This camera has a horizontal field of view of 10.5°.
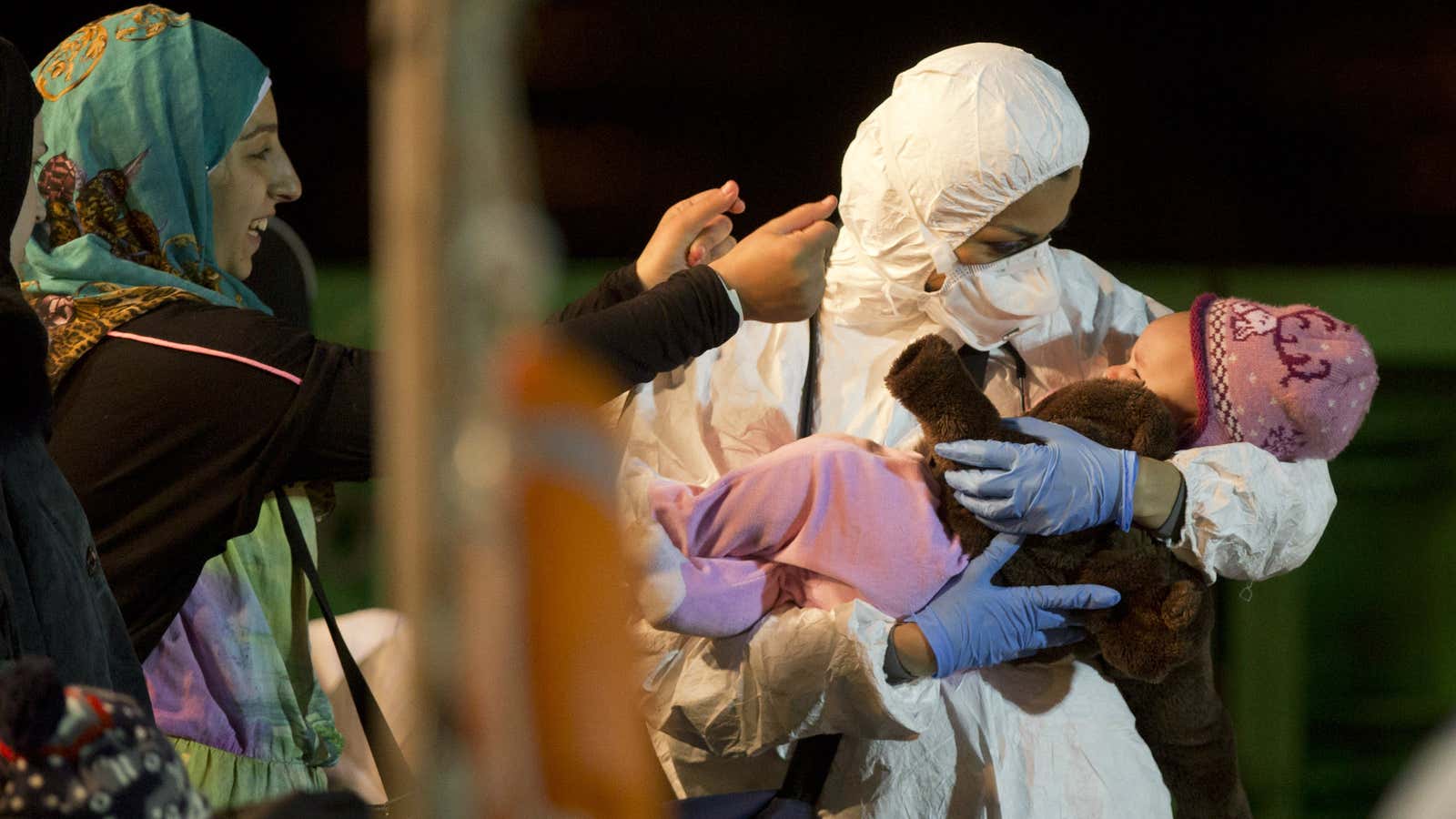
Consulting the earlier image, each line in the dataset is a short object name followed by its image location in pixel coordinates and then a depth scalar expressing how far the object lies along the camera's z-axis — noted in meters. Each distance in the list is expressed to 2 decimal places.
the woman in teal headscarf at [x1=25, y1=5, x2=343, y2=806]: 6.62
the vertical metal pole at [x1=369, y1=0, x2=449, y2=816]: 3.50
